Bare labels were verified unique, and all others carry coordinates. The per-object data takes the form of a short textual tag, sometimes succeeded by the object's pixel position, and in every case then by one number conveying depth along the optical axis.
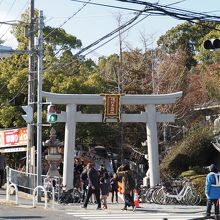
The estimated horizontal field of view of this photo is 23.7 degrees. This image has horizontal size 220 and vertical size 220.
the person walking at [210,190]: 15.59
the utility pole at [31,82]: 26.43
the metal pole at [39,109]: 22.09
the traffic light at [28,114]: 23.36
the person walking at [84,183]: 21.70
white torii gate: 23.53
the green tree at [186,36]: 54.78
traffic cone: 19.79
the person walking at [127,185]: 18.73
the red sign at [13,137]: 28.83
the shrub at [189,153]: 28.77
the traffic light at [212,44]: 13.80
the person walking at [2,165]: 25.12
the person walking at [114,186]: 23.05
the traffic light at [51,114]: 22.23
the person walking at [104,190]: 19.97
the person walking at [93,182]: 18.97
